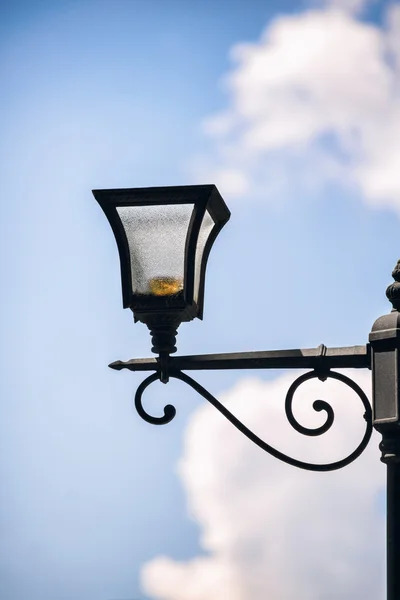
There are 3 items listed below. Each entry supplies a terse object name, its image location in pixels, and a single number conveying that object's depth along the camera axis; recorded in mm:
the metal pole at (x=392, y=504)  8396
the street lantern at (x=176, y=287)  8967
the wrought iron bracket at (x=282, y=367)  8829
